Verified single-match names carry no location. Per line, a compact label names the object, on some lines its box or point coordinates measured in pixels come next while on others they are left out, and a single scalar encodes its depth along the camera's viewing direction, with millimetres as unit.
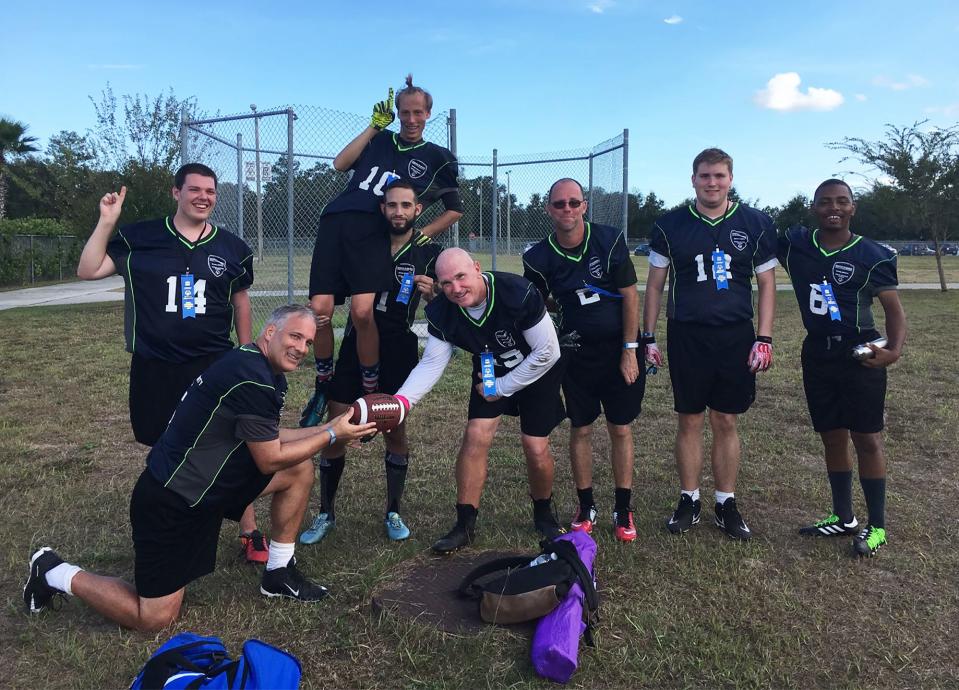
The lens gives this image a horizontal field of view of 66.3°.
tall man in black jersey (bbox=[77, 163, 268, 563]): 3924
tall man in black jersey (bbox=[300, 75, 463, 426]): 4488
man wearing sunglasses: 4316
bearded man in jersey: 4359
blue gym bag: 2539
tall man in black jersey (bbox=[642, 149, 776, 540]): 4270
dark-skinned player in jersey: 4125
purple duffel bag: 2967
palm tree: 36531
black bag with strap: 3275
